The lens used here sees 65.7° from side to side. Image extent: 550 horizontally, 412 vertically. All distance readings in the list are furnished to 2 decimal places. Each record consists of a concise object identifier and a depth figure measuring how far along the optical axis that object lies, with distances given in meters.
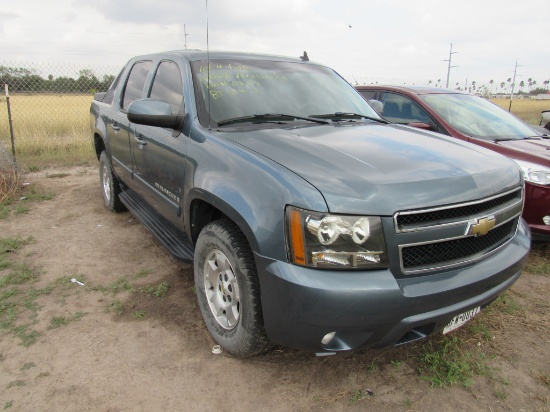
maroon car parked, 3.84
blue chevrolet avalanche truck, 1.93
